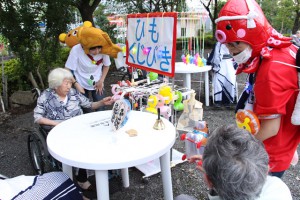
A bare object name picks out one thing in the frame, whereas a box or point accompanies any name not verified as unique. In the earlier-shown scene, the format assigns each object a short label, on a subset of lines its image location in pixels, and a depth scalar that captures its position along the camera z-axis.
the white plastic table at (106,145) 1.59
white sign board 2.13
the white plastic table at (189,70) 4.23
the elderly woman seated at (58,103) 2.36
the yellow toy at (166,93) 2.22
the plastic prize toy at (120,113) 1.82
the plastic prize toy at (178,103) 2.41
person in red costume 1.28
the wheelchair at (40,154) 2.33
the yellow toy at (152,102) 2.20
